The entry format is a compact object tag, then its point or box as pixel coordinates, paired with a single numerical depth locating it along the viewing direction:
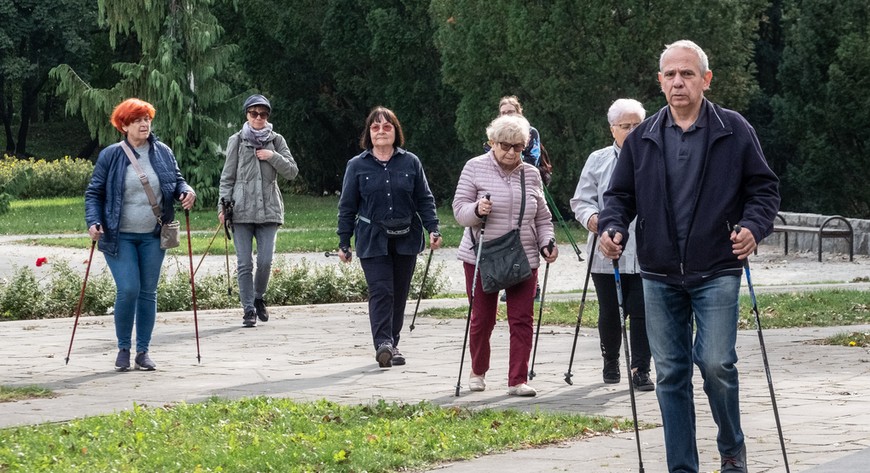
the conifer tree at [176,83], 39.44
